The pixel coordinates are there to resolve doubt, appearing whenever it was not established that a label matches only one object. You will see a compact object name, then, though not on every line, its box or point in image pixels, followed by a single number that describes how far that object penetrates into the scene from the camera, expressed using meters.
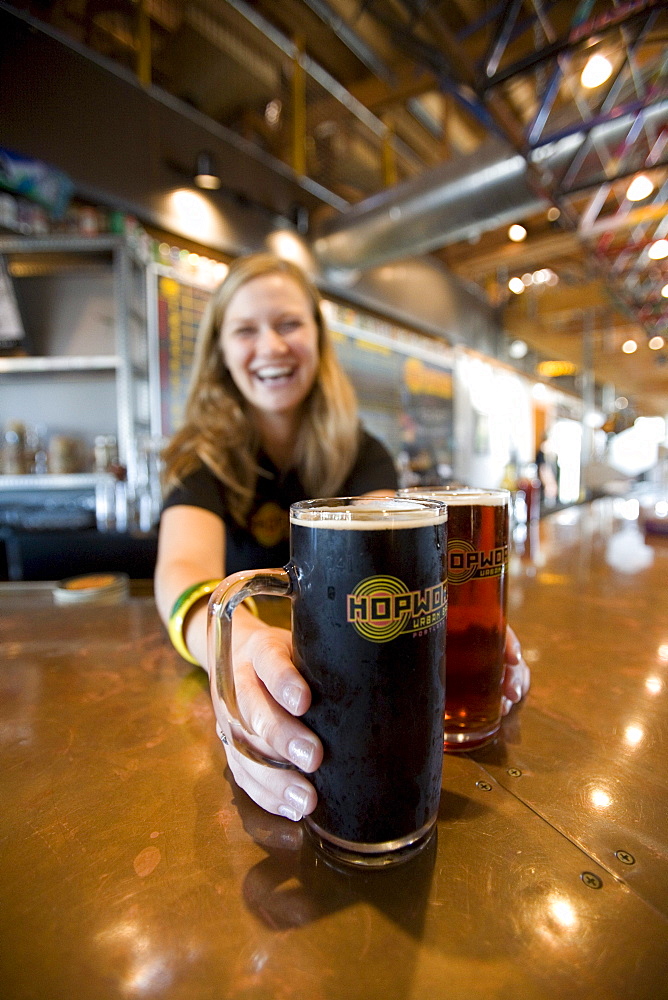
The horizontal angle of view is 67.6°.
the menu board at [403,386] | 4.53
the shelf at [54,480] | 2.75
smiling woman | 1.12
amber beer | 0.45
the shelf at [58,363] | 2.74
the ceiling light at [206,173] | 2.82
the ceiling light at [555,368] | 8.50
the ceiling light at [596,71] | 2.12
